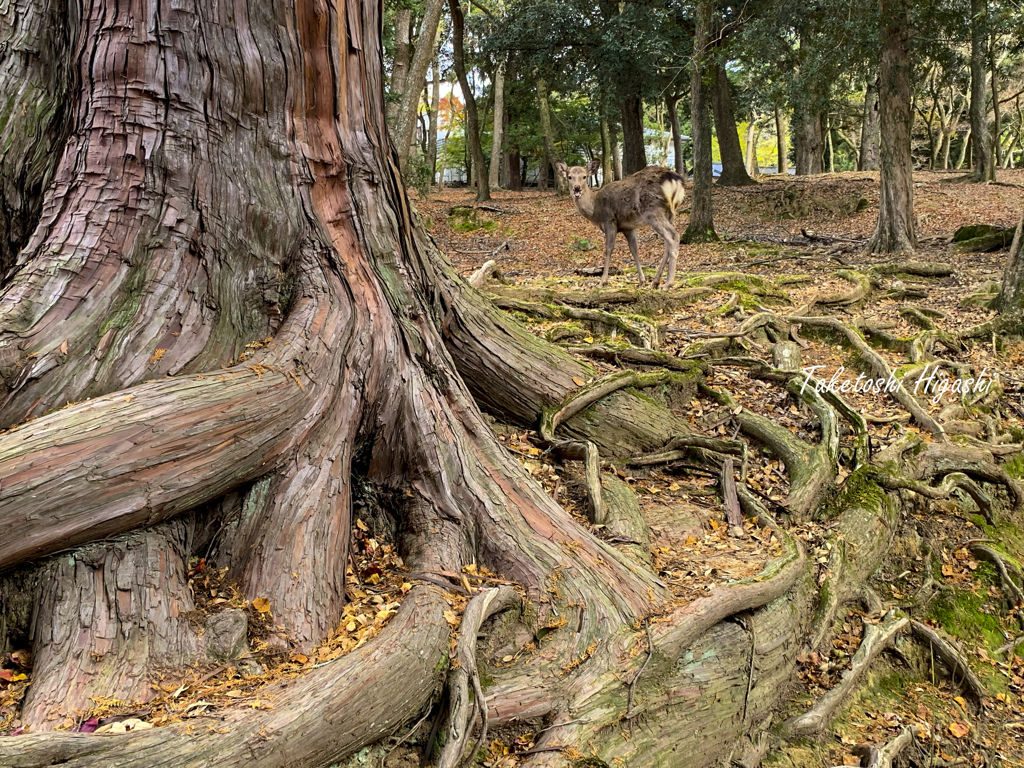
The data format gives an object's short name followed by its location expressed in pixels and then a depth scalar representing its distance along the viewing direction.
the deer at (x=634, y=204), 11.45
